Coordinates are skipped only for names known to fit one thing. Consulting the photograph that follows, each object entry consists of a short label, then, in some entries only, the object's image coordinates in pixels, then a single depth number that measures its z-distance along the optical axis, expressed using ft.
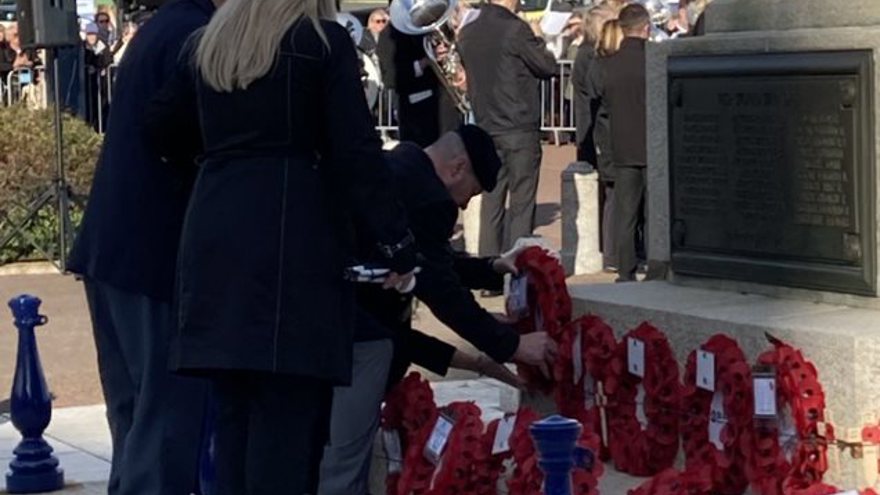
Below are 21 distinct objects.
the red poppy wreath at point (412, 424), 21.21
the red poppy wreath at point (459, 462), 20.31
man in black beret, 20.90
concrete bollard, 46.65
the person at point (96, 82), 78.38
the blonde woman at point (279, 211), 16.97
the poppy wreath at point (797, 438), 18.53
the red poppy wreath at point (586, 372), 21.07
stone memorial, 19.22
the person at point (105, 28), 90.89
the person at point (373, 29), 75.68
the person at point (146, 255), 19.47
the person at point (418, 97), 49.01
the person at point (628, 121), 42.60
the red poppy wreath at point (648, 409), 20.30
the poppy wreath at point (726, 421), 18.95
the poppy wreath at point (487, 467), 20.29
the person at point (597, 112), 43.83
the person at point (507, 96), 45.16
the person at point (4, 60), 86.53
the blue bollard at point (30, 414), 25.31
